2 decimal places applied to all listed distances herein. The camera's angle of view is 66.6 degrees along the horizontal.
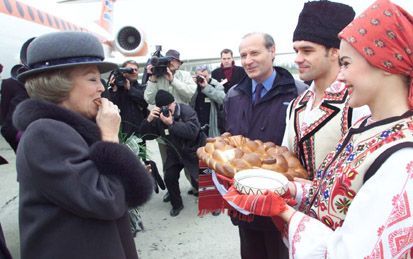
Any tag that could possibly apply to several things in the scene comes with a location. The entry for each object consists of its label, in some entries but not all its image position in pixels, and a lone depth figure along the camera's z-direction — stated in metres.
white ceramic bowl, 1.05
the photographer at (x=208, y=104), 4.00
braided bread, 1.34
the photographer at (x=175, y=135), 3.24
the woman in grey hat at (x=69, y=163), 1.00
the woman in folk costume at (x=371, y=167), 0.76
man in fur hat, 1.38
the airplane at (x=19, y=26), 5.58
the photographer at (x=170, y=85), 3.65
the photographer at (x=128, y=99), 3.78
